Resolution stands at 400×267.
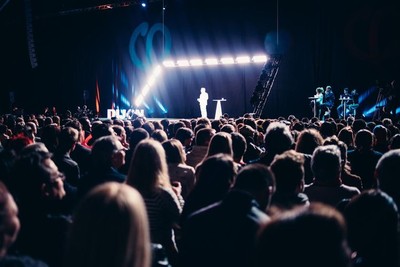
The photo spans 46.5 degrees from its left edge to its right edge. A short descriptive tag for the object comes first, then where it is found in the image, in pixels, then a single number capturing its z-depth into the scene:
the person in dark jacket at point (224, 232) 2.15
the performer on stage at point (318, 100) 17.06
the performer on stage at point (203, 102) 20.97
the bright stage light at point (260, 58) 20.95
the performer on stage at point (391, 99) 15.91
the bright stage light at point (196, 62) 22.73
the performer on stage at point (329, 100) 16.97
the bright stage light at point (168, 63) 23.59
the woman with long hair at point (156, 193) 3.15
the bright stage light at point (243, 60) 21.34
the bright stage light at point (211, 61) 22.27
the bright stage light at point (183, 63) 23.11
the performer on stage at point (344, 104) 16.84
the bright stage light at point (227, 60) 21.80
